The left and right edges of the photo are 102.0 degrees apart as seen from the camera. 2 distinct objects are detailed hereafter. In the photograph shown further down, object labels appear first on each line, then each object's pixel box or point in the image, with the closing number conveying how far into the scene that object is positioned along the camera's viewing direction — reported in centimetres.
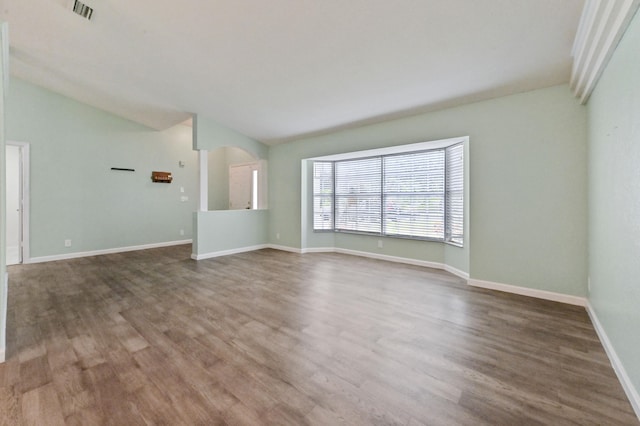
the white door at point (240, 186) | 798
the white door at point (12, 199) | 600
